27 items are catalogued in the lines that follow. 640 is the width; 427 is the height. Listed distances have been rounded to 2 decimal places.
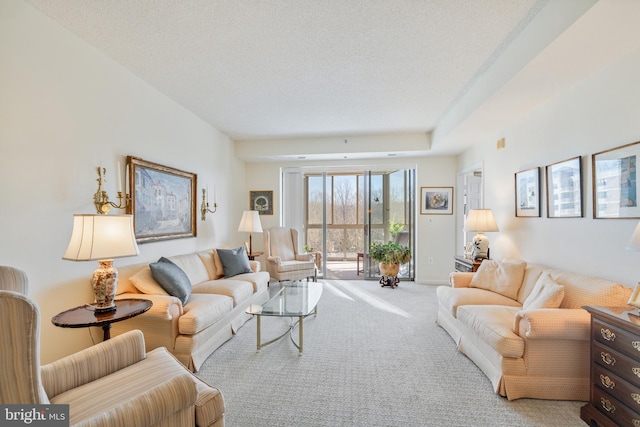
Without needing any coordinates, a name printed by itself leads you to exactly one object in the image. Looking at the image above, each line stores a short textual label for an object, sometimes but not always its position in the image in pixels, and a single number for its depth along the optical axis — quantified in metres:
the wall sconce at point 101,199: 2.53
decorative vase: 5.29
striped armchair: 0.92
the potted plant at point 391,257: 5.29
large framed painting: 3.01
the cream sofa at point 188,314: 2.39
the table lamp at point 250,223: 4.89
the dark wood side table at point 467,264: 3.71
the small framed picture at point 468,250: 4.38
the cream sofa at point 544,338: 1.97
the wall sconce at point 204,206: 4.32
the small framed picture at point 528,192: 3.08
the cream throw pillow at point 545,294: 2.19
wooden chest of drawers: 1.51
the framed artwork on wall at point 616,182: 1.99
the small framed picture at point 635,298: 1.64
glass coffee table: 2.73
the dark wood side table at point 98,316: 1.83
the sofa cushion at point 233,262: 3.93
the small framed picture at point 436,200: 5.54
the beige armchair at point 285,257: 4.91
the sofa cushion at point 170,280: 2.69
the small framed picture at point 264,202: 5.97
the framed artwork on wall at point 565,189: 2.50
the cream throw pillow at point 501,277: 2.94
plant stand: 5.27
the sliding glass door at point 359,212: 5.89
